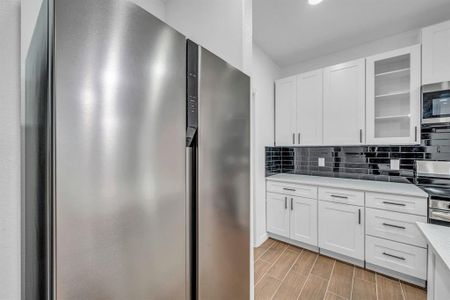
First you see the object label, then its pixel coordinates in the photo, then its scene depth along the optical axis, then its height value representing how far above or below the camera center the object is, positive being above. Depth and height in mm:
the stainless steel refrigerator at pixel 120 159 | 414 -27
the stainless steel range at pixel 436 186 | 1697 -414
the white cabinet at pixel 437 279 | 929 -664
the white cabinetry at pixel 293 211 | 2500 -871
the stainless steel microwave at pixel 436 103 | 1914 +478
